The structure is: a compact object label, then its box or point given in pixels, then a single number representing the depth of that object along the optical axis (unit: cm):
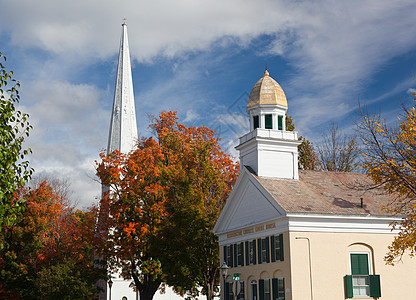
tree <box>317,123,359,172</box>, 5381
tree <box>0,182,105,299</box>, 4306
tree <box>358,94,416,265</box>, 2075
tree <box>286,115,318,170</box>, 5334
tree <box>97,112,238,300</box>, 3916
